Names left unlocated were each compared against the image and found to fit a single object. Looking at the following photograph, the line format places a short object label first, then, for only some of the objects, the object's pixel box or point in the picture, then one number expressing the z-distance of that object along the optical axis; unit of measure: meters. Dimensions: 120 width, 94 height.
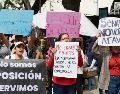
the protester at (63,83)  8.51
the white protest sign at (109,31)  9.27
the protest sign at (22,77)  7.77
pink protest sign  9.85
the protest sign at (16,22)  9.41
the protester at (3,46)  8.89
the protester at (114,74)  9.02
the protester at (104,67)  9.37
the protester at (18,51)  7.82
